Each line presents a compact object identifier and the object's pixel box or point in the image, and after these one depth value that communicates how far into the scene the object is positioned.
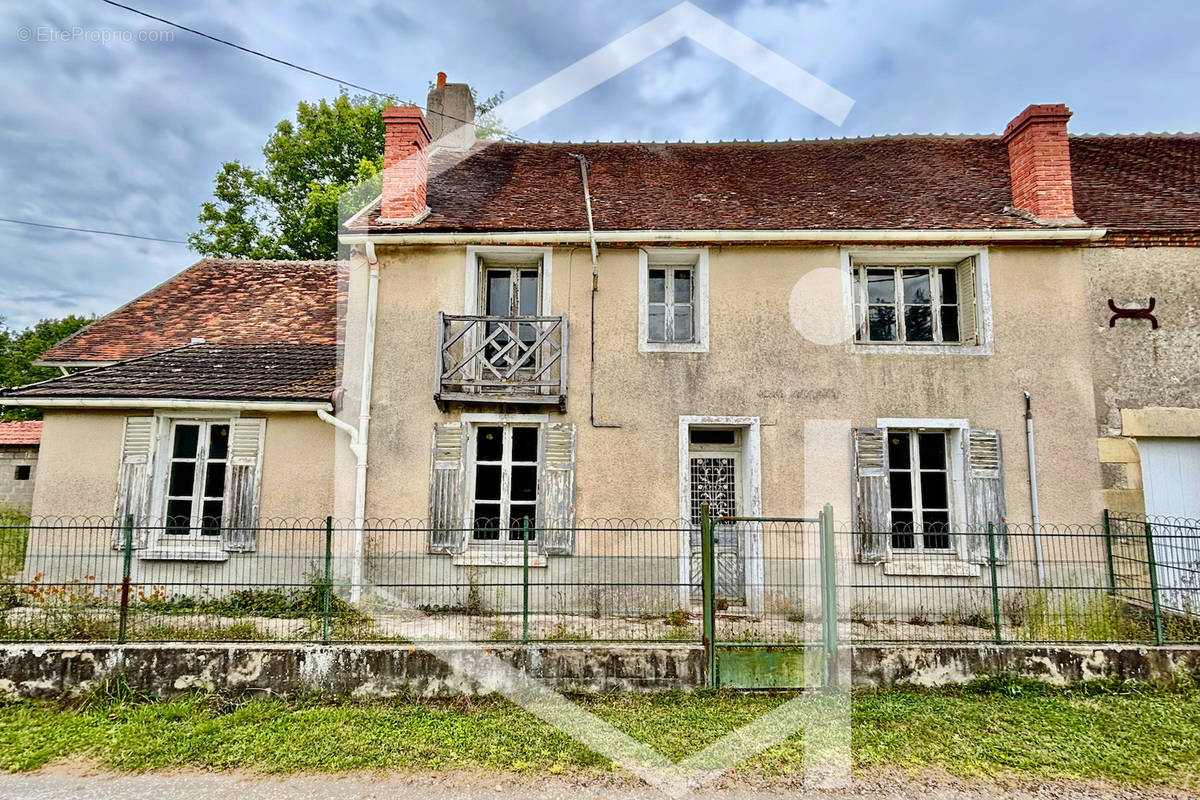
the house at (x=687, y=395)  8.66
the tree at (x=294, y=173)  20.44
